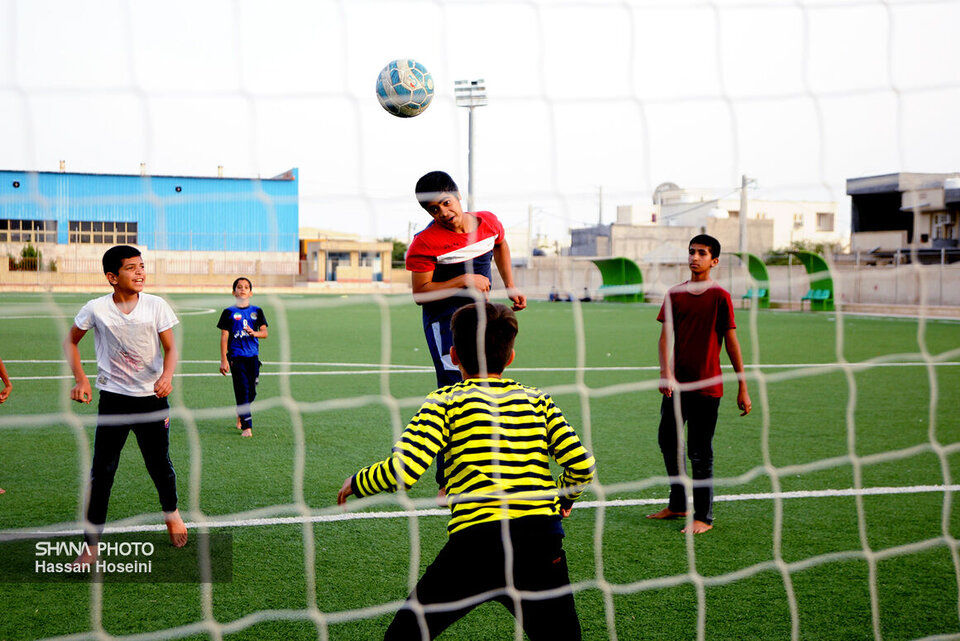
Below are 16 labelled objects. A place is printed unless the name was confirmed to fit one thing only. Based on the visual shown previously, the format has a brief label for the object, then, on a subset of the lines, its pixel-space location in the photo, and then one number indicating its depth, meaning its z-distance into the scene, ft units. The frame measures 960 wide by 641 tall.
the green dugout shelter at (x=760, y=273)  90.12
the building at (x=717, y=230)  138.82
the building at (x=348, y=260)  111.86
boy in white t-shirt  12.91
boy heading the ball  13.06
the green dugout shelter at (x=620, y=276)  108.07
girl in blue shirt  22.48
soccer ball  14.06
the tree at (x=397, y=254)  150.74
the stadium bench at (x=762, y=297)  97.40
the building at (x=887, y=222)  111.66
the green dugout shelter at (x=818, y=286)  86.17
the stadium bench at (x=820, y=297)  91.15
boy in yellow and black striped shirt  8.14
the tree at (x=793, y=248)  113.50
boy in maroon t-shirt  14.76
